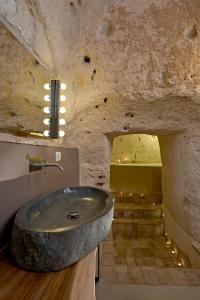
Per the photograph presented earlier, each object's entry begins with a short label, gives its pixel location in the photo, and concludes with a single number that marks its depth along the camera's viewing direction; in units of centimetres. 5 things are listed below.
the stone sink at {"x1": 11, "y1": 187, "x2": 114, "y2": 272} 57
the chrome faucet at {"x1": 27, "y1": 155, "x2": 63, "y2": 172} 105
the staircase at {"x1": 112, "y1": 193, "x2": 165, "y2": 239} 310
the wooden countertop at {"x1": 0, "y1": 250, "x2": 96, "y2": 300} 51
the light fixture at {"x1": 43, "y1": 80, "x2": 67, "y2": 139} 177
